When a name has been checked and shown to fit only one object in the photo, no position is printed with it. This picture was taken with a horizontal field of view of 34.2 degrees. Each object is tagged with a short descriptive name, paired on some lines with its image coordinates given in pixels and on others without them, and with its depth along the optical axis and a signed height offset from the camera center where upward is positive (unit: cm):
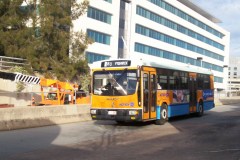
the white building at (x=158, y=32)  5131 +1078
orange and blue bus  1648 +16
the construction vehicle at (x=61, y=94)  2364 -11
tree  3206 +469
